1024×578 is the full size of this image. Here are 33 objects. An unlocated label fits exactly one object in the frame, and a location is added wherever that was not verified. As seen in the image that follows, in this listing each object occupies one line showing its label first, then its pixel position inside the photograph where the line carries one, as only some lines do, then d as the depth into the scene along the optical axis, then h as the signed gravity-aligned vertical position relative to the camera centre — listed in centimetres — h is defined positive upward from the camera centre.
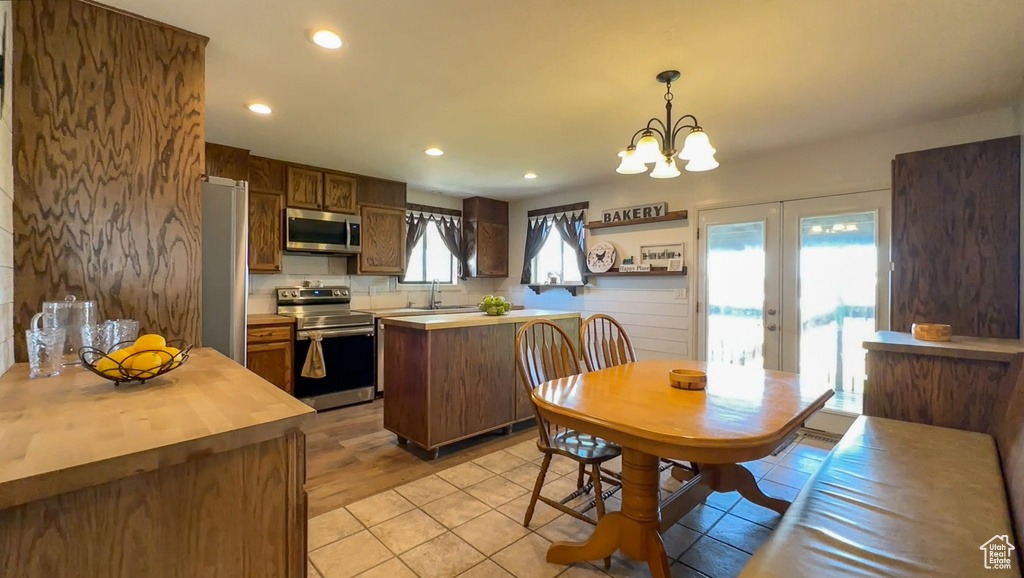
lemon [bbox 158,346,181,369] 127 -20
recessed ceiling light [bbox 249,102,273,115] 277 +118
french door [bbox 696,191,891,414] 327 +6
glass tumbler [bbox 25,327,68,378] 131 -20
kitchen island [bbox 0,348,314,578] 73 -38
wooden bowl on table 184 -38
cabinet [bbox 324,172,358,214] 438 +99
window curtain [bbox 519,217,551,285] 556 +65
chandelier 202 +67
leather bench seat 109 -68
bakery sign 437 +83
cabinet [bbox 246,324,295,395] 366 -56
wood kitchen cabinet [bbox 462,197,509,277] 569 +73
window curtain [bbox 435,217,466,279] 566 +70
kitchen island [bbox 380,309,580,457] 292 -63
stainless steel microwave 413 +57
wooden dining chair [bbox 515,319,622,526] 193 -74
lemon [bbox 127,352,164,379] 121 -22
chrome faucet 556 -1
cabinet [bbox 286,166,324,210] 414 +98
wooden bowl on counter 234 -21
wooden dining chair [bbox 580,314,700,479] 246 -36
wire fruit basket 119 -22
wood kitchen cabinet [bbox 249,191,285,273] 393 +53
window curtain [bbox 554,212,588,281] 507 +70
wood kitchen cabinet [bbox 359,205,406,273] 468 +55
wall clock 481 +38
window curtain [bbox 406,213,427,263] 531 +74
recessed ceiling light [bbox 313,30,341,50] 195 +116
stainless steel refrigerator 212 +11
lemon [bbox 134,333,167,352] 125 -16
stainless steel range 390 -54
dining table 131 -43
